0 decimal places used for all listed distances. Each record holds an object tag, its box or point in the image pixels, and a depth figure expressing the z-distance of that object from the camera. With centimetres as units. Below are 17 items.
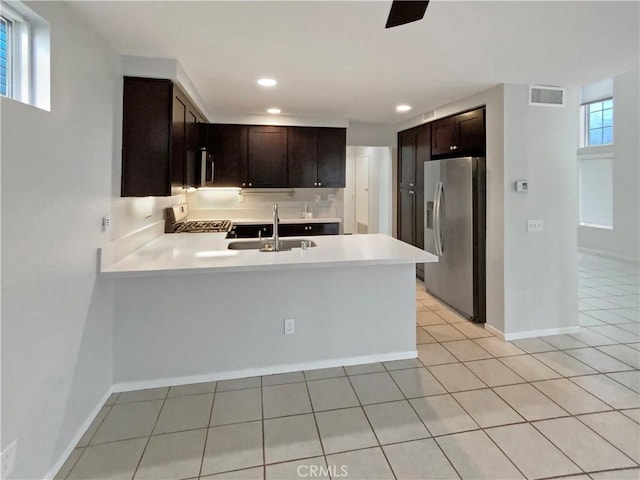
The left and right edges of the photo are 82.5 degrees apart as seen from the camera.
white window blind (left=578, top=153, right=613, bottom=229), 723
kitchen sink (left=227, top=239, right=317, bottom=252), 328
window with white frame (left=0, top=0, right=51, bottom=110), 154
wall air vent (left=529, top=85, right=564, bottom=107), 325
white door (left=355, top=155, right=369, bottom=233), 832
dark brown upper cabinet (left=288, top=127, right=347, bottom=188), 496
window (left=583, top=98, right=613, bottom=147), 727
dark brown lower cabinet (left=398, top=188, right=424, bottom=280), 497
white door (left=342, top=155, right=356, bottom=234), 913
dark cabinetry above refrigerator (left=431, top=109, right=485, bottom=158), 363
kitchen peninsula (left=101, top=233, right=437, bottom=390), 247
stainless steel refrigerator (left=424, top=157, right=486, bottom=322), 362
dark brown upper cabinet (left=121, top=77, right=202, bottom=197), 254
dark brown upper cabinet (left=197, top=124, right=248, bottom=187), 476
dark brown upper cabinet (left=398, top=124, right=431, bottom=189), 476
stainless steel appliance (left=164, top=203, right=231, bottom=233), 393
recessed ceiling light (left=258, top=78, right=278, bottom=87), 315
